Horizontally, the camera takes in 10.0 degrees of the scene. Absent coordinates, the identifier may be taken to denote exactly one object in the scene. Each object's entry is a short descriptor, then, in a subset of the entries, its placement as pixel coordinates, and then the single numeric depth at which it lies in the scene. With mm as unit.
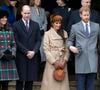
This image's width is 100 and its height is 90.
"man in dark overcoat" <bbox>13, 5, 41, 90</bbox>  10961
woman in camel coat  10945
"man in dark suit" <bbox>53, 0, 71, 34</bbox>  11875
